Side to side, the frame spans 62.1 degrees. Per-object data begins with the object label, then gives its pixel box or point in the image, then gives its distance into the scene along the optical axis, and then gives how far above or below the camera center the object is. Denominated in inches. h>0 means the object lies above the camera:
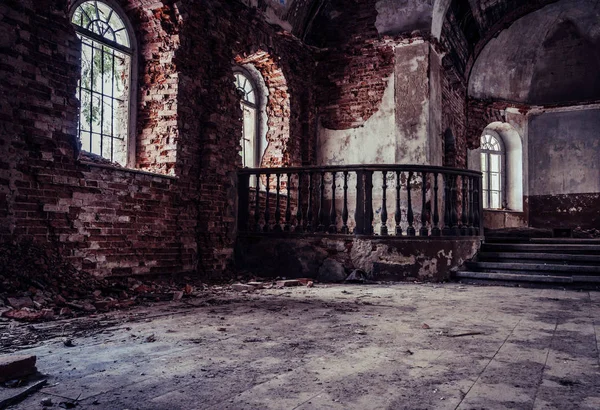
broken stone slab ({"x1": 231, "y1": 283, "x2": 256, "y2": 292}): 227.1 -32.7
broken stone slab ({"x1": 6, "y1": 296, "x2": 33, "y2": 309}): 156.0 -27.0
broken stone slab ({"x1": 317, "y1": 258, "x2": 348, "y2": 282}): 274.7 -30.3
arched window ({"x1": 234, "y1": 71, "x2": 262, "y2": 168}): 370.3 +69.1
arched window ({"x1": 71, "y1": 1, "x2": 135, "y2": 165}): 240.7 +70.1
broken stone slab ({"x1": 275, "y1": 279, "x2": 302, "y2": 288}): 245.7 -33.0
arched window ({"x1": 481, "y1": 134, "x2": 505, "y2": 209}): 563.8 +49.0
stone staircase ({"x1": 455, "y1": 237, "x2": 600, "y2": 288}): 257.8 -26.3
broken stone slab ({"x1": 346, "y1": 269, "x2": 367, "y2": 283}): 268.5 -32.4
